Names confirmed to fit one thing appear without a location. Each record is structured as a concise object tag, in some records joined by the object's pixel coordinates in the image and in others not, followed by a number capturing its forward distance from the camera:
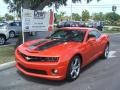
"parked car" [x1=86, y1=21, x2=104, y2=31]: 16.90
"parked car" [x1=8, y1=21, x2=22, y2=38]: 10.02
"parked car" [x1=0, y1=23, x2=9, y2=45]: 7.02
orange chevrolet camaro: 2.88
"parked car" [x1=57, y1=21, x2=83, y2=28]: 17.67
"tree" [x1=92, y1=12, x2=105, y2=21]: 49.15
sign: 4.72
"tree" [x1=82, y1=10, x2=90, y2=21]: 42.10
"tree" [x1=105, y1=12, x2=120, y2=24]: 35.58
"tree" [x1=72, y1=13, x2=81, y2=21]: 46.62
